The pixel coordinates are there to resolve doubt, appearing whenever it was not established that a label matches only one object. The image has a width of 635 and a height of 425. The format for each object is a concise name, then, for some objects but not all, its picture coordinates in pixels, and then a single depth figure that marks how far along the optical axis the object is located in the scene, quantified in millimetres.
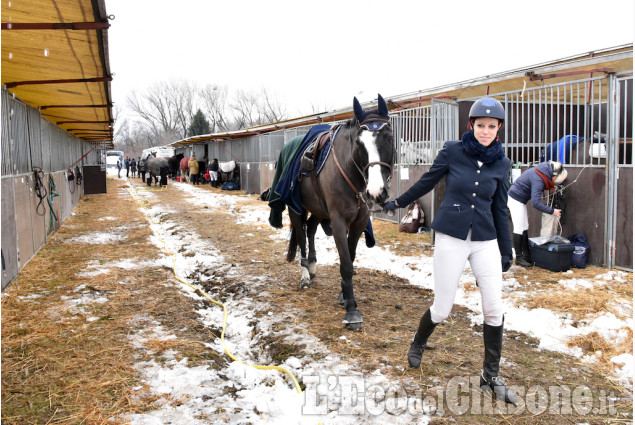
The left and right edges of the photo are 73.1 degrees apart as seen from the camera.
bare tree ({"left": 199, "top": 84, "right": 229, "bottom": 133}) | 69125
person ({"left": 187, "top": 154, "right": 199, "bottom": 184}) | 29234
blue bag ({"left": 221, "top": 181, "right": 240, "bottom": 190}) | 23219
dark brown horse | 3746
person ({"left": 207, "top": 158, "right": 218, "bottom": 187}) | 25547
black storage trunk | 5945
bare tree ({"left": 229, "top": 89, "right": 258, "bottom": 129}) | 65438
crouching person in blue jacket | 6238
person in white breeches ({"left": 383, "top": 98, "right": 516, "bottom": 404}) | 2867
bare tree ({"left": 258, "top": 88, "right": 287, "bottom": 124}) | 63406
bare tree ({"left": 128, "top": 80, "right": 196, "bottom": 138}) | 71312
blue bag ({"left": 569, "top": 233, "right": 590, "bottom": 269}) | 6070
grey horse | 25516
